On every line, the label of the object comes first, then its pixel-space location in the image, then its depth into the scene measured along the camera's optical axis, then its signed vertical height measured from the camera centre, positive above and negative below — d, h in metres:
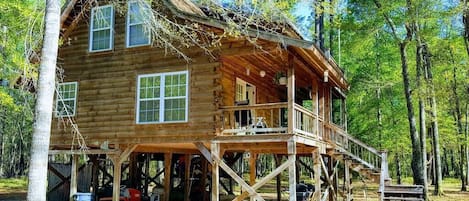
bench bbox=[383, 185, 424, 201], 13.84 -1.21
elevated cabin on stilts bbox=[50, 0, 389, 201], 11.98 +1.84
